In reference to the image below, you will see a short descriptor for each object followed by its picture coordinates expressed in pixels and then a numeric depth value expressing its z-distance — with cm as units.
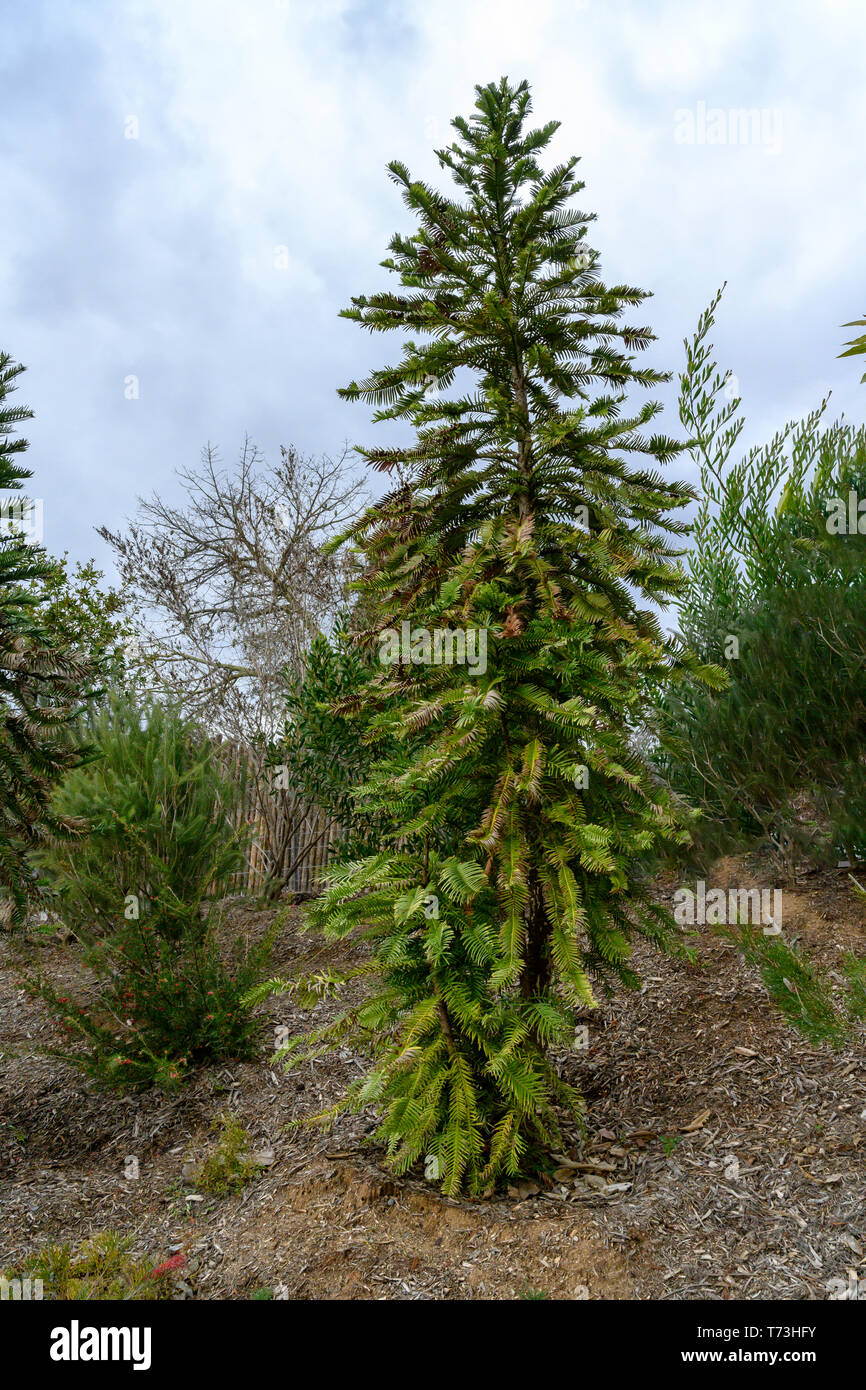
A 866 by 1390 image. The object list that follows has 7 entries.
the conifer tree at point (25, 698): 452
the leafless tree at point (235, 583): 1157
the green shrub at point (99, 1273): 343
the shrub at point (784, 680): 611
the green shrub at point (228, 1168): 424
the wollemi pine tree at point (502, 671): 345
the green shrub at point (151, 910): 532
